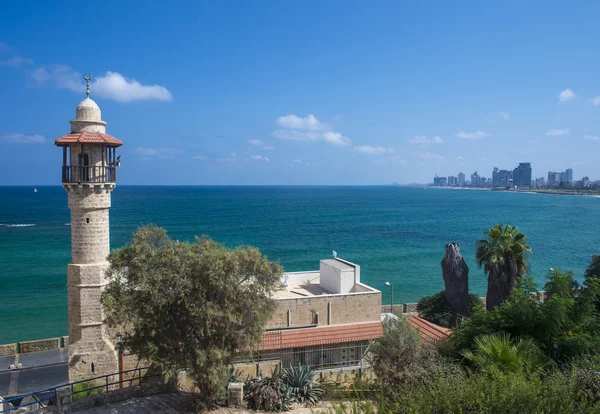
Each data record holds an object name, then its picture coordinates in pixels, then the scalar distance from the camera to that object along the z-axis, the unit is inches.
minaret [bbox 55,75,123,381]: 743.7
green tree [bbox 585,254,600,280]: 1107.7
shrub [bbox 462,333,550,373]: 468.4
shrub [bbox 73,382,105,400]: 633.6
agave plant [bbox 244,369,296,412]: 544.1
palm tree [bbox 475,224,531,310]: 986.1
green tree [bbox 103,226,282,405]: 502.3
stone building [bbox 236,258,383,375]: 783.7
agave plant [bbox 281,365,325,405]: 582.6
